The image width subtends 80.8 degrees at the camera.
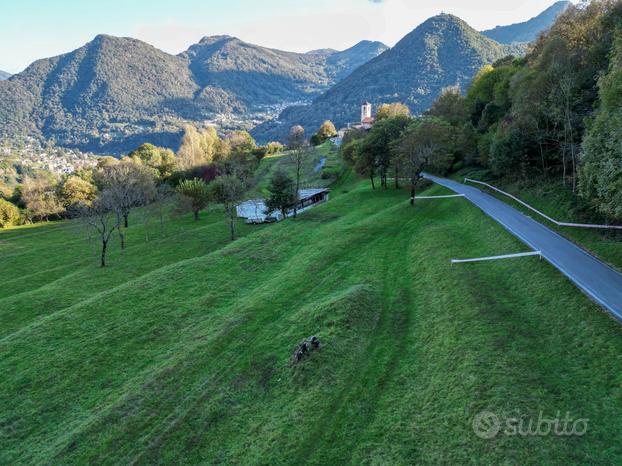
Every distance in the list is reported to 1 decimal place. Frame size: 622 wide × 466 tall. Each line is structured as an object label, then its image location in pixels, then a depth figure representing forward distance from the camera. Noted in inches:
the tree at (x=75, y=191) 3752.5
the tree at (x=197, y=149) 4503.0
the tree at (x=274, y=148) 6068.9
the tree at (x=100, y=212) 1885.6
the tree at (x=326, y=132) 6038.4
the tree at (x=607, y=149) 746.8
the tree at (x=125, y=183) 2284.7
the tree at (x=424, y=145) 1840.6
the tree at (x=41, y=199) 3617.1
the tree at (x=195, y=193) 2733.8
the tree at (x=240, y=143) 5206.7
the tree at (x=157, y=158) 4612.2
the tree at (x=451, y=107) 2856.8
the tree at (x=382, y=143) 2347.4
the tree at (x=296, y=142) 2265.0
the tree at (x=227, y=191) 2186.3
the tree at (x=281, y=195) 2111.2
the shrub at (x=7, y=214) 3447.3
